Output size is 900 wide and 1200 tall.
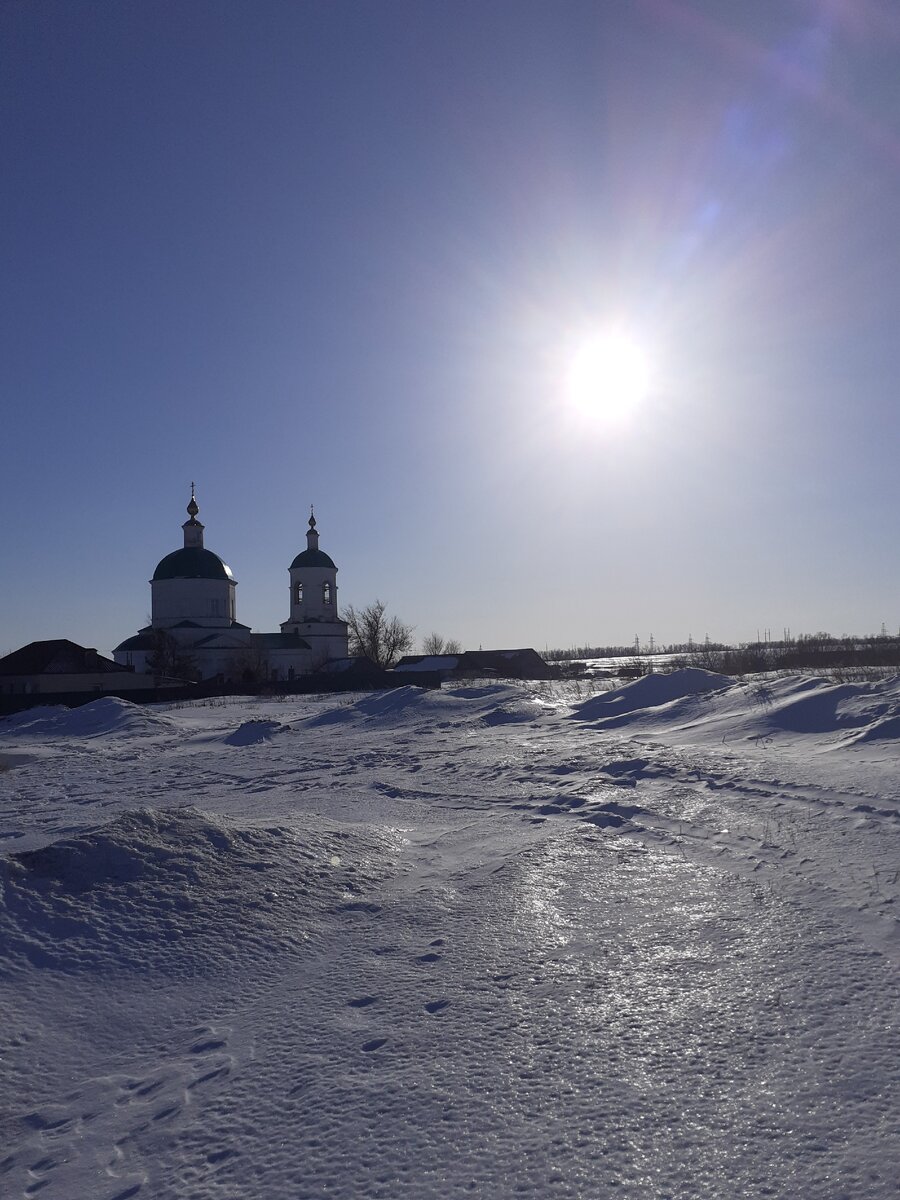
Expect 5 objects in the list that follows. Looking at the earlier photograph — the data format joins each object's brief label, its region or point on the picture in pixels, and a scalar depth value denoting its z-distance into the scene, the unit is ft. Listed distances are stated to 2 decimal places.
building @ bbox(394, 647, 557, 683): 170.81
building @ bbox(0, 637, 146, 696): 140.87
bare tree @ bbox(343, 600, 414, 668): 217.56
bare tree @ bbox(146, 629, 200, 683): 161.58
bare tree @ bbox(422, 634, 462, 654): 267.80
